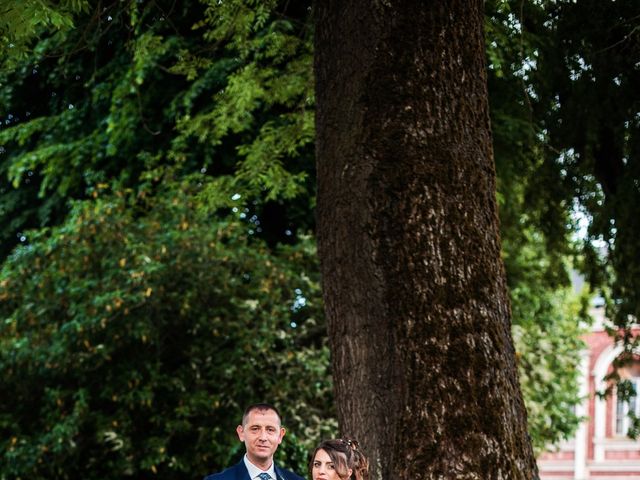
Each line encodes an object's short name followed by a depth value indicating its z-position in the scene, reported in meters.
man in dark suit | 6.23
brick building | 41.97
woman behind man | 5.82
